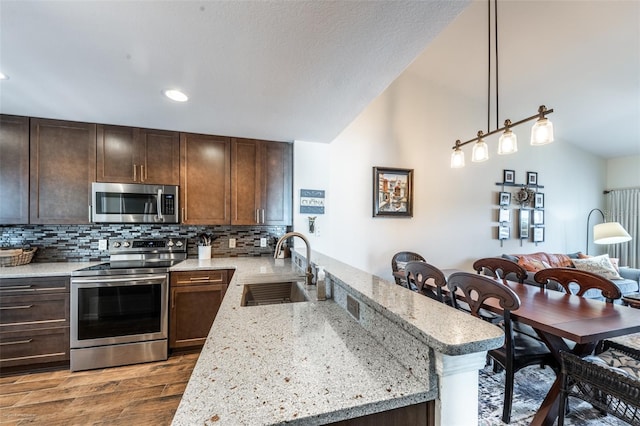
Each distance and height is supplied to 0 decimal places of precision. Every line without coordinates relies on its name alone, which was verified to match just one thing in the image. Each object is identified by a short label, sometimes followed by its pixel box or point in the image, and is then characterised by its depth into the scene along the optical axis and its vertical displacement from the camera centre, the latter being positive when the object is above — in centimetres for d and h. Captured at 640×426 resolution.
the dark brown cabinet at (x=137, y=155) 259 +57
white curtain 478 -9
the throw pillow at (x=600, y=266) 371 -76
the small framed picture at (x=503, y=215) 428 -2
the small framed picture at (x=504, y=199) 429 +24
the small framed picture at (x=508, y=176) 434 +62
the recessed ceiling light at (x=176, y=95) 190 +87
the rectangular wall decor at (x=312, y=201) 305 +13
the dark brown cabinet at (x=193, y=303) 248 -88
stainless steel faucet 174 -41
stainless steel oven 224 -92
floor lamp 356 -27
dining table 146 -65
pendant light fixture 190 +60
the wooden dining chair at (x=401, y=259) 347 -63
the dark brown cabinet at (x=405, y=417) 69 -55
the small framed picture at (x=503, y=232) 427 -30
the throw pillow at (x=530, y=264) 378 -74
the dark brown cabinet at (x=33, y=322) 215 -94
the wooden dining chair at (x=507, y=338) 158 -77
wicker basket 235 -43
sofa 361 -78
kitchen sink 190 -60
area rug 174 -139
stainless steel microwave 253 +9
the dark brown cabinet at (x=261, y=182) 293 +34
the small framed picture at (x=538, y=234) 446 -35
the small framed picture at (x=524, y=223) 438 -16
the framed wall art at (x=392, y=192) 366 +30
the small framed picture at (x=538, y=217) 450 -6
